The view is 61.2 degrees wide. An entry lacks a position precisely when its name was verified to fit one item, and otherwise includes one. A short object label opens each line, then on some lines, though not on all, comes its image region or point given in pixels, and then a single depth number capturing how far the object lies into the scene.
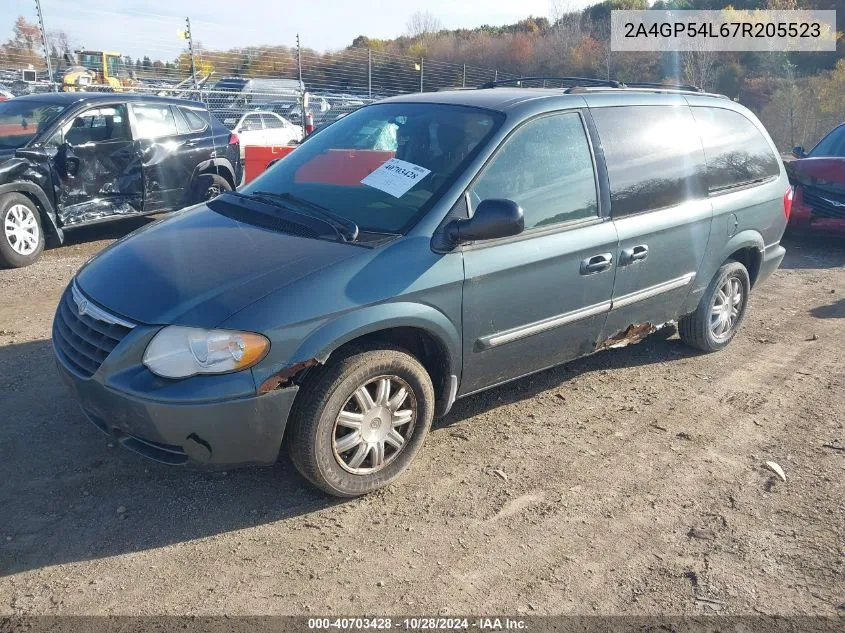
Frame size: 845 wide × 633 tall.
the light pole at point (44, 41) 14.21
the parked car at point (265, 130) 16.75
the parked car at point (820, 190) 8.65
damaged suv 7.02
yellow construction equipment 17.56
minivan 2.95
